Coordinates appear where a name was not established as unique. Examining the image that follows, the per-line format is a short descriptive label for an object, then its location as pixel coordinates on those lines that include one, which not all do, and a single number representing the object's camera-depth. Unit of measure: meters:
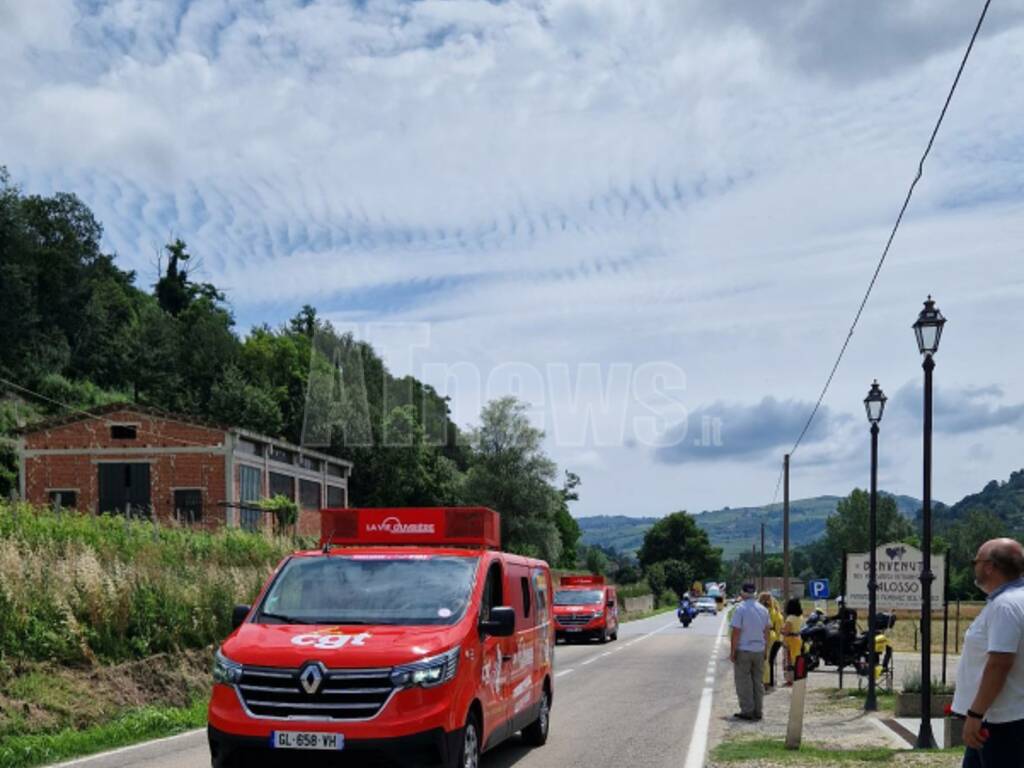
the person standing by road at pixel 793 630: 21.80
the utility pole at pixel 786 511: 48.81
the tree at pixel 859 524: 155.38
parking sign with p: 33.50
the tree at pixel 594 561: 114.56
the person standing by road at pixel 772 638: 20.72
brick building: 56.47
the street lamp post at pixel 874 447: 18.39
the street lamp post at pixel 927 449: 13.34
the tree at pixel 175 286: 118.75
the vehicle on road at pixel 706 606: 89.00
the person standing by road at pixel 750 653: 15.84
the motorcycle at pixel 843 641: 22.33
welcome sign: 19.20
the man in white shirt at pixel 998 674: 5.64
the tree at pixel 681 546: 162.12
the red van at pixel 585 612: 38.09
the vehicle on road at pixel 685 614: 60.67
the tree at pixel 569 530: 117.96
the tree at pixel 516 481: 83.19
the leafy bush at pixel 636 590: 98.19
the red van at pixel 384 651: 8.24
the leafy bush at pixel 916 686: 16.48
